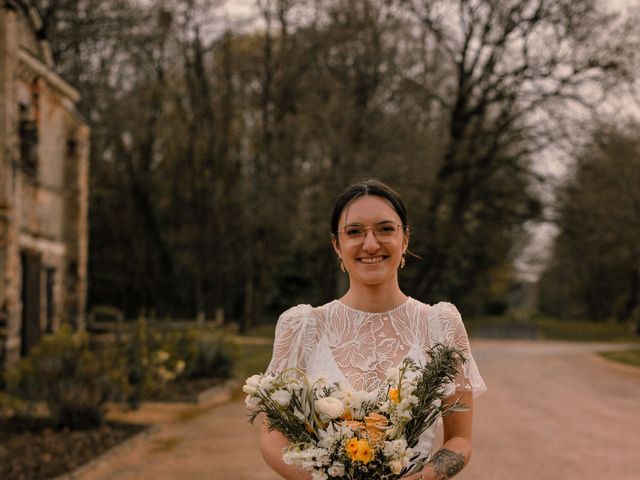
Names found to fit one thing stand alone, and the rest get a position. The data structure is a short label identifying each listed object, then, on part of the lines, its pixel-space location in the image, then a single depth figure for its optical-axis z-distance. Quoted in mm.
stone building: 13570
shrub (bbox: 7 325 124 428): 10328
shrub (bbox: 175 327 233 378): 15375
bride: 2961
